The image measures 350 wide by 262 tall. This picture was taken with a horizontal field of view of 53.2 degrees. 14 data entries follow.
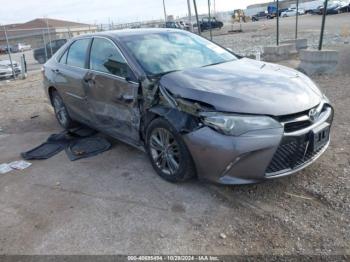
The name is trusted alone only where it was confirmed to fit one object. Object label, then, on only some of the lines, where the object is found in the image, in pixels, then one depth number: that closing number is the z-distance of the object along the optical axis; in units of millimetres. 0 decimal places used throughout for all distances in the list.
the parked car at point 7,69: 14633
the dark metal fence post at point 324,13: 8058
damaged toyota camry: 3021
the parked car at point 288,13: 55256
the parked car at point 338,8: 42906
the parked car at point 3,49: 37969
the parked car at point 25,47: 35775
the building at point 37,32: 28359
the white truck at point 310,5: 57375
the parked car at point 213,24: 39062
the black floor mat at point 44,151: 4927
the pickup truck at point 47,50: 18855
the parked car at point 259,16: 59931
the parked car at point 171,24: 33231
